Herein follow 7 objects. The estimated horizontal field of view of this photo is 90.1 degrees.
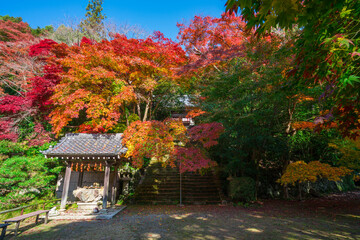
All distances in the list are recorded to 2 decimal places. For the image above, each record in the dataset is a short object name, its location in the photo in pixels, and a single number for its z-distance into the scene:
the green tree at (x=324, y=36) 1.93
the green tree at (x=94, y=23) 18.69
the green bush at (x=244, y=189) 9.41
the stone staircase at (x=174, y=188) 9.93
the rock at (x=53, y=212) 7.33
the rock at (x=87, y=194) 8.21
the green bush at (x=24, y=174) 8.08
